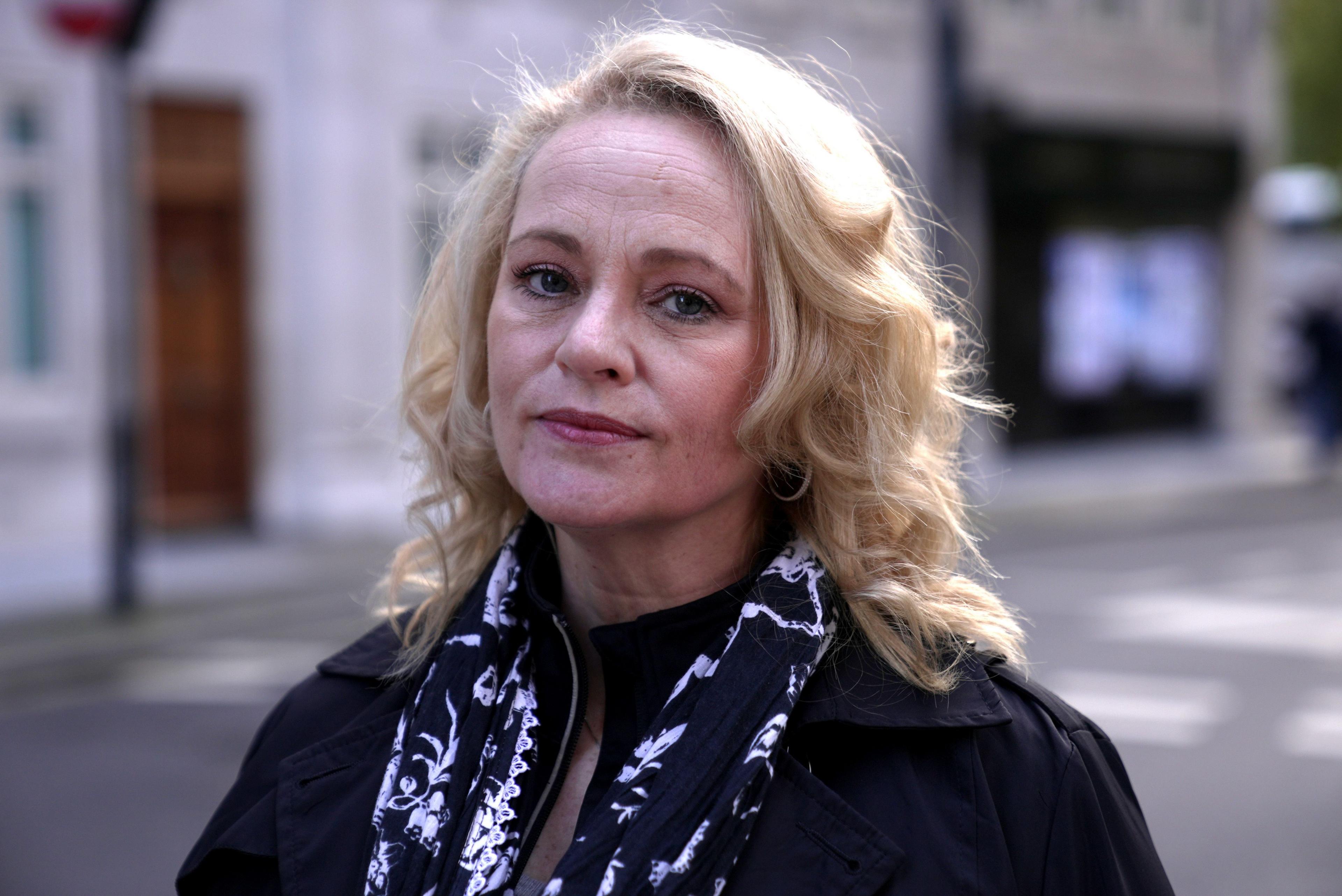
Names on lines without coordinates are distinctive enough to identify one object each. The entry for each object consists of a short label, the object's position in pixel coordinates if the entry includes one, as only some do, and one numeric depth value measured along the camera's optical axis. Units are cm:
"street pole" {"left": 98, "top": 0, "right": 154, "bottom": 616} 895
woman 177
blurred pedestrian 1739
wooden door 1215
